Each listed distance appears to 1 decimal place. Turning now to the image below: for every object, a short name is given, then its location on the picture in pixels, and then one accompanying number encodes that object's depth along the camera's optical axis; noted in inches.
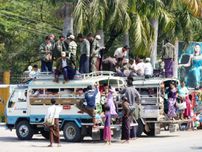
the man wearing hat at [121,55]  1045.2
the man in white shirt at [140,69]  1071.6
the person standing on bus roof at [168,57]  1131.9
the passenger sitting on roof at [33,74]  974.4
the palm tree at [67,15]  1304.1
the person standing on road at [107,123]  899.4
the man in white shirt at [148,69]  1076.2
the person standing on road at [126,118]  918.4
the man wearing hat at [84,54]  969.5
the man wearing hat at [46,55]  989.2
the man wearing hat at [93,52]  979.9
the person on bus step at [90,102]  904.3
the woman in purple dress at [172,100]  1063.6
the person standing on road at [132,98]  932.0
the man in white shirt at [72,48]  960.9
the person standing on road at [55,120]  876.0
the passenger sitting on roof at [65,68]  943.0
